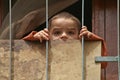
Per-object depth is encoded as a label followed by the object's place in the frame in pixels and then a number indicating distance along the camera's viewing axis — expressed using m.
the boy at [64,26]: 2.27
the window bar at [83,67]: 1.87
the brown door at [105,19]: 2.40
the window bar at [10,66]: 1.89
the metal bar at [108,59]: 1.86
